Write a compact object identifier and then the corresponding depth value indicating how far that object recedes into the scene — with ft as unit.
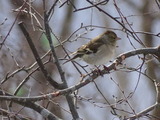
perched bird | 27.73
